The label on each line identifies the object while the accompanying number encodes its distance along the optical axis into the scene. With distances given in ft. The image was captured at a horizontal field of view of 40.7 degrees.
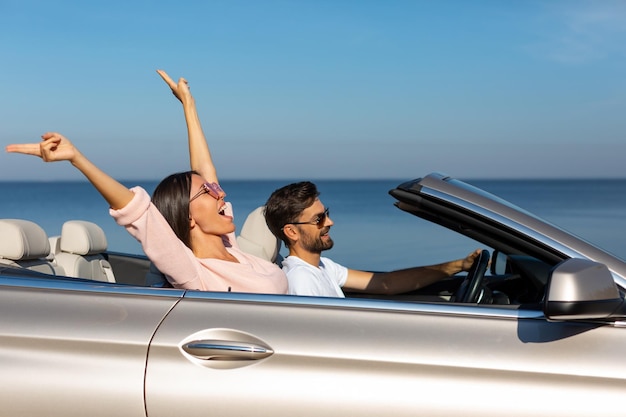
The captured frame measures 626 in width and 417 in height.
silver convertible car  7.07
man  11.58
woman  8.86
